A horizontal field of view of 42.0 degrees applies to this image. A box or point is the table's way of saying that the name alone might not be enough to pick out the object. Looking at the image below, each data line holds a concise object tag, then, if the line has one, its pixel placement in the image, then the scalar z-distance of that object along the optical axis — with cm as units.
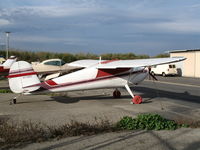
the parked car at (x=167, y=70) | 3594
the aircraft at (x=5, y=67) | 1828
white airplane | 1072
